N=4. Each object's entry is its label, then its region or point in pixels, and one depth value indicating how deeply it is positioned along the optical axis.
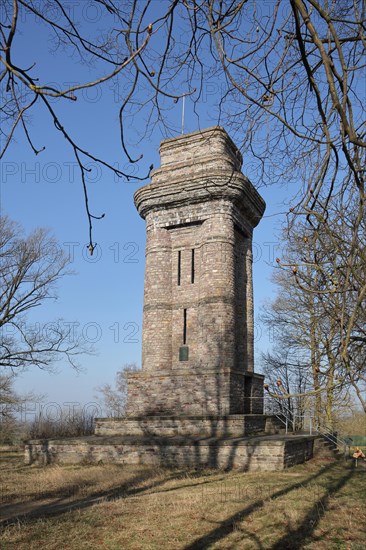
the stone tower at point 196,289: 14.50
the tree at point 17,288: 20.45
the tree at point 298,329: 18.58
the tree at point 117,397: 38.66
